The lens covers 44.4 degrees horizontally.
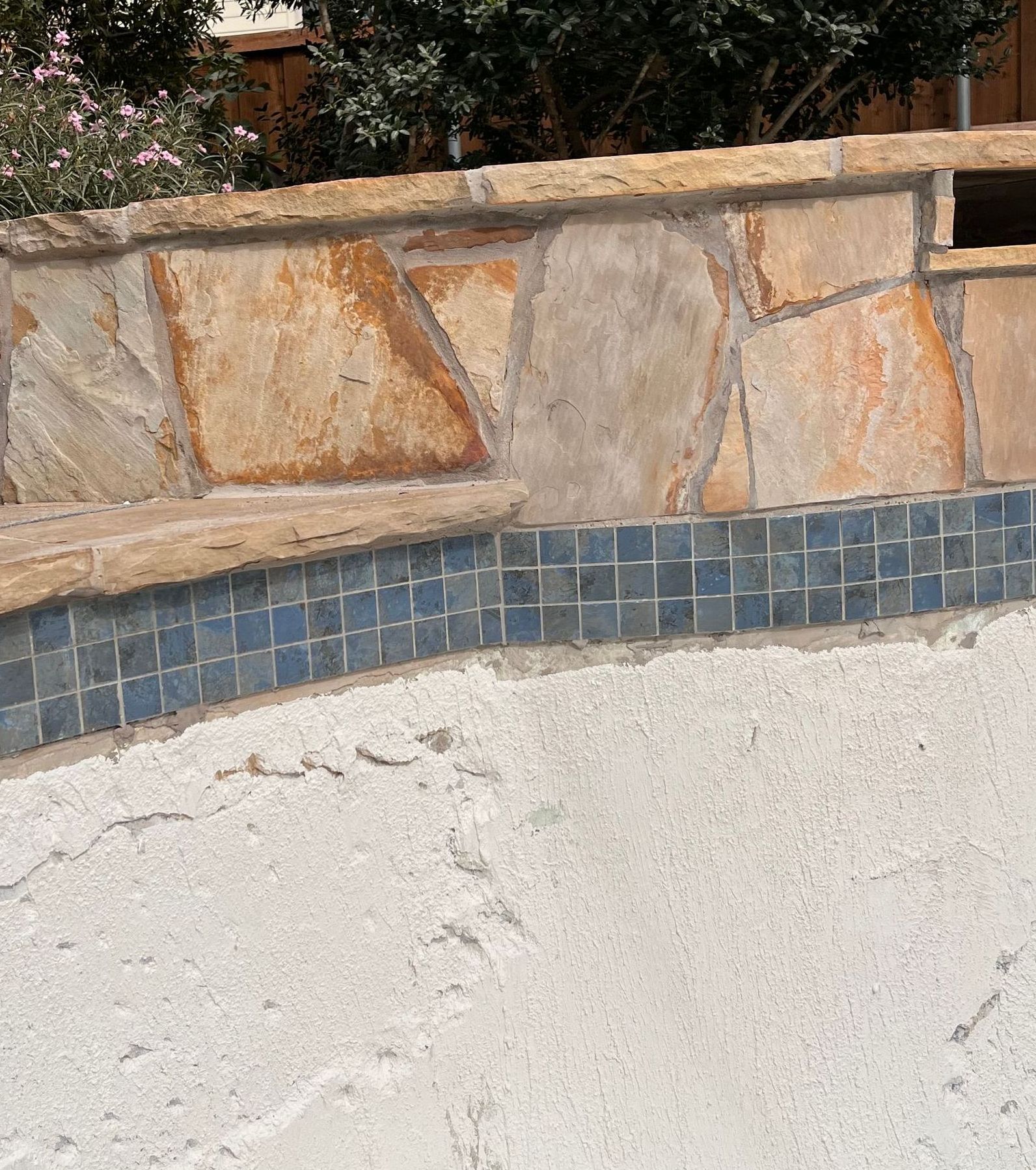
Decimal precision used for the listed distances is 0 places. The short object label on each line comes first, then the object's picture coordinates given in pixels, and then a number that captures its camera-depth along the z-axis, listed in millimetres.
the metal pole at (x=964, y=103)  5016
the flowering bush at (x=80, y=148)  2789
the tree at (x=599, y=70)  3729
